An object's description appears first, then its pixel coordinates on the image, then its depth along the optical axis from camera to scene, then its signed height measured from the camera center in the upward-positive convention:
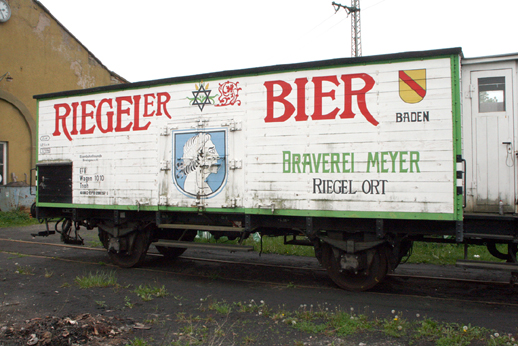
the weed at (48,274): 7.48 -1.79
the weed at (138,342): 4.33 -1.79
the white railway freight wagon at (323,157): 5.90 +0.48
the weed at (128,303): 5.73 -1.81
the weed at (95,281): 6.78 -1.74
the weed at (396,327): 4.66 -1.79
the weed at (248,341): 4.44 -1.83
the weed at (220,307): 5.41 -1.78
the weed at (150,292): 6.22 -1.79
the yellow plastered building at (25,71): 17.55 +5.61
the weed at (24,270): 7.77 -1.78
